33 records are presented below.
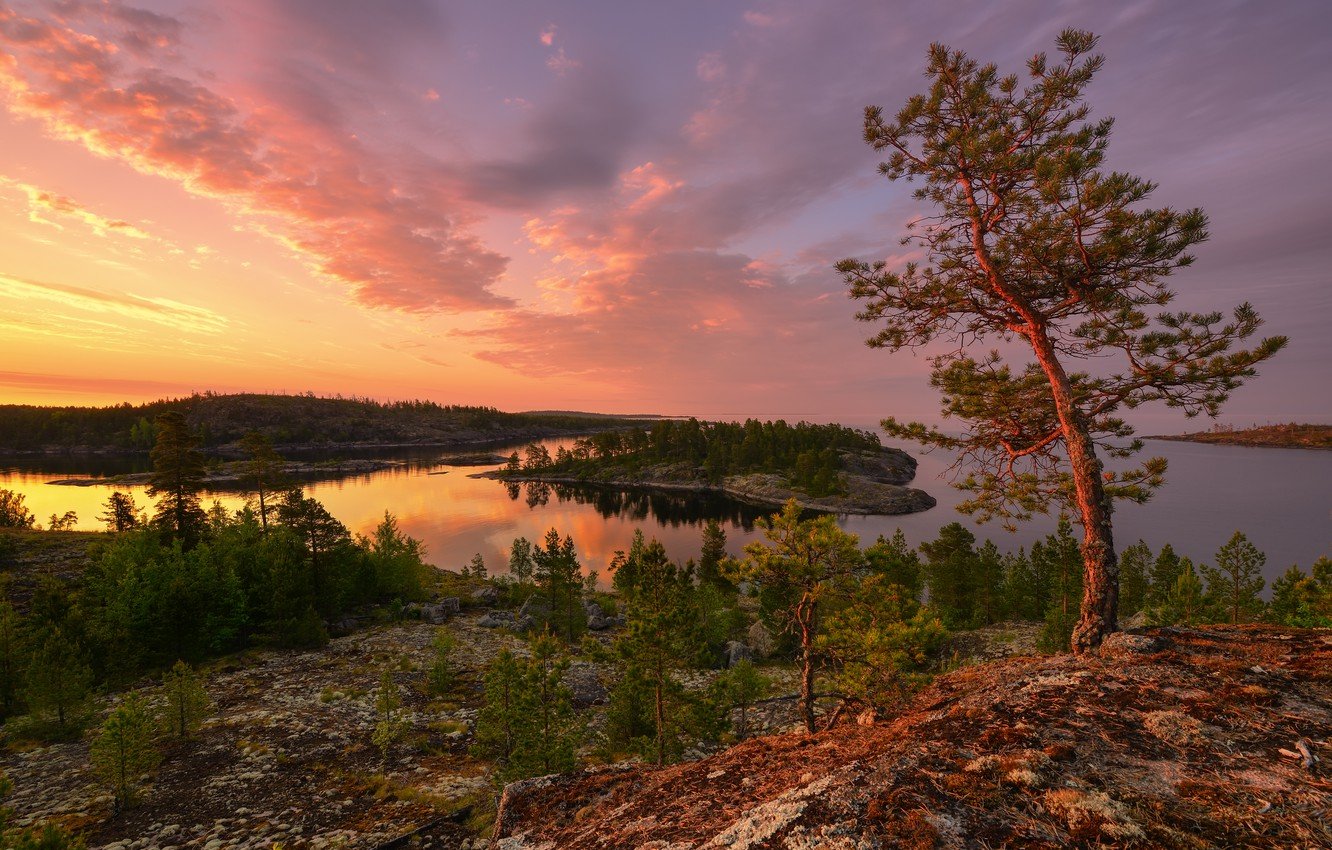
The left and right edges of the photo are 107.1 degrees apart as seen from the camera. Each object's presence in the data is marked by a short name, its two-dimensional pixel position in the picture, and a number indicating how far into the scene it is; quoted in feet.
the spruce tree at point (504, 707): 58.75
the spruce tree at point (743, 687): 92.16
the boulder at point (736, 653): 148.87
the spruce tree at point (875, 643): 42.16
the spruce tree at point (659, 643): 60.49
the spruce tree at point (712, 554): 212.13
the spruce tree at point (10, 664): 74.84
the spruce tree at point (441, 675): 98.43
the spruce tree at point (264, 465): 158.51
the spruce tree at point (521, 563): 213.87
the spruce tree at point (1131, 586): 172.96
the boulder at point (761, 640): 164.25
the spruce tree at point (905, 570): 167.94
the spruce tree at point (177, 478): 130.62
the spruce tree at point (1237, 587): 133.24
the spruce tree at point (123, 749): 53.21
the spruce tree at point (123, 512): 152.97
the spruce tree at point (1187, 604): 102.89
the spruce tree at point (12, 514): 222.07
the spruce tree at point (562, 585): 158.40
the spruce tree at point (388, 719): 69.92
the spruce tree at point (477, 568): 235.81
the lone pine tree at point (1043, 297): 33.94
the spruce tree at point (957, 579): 188.24
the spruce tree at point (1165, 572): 165.37
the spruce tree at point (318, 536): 129.59
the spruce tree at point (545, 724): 54.29
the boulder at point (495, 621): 154.40
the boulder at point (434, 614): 151.53
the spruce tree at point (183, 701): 72.23
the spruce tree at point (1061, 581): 124.47
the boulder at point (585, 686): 106.01
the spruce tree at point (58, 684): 68.49
